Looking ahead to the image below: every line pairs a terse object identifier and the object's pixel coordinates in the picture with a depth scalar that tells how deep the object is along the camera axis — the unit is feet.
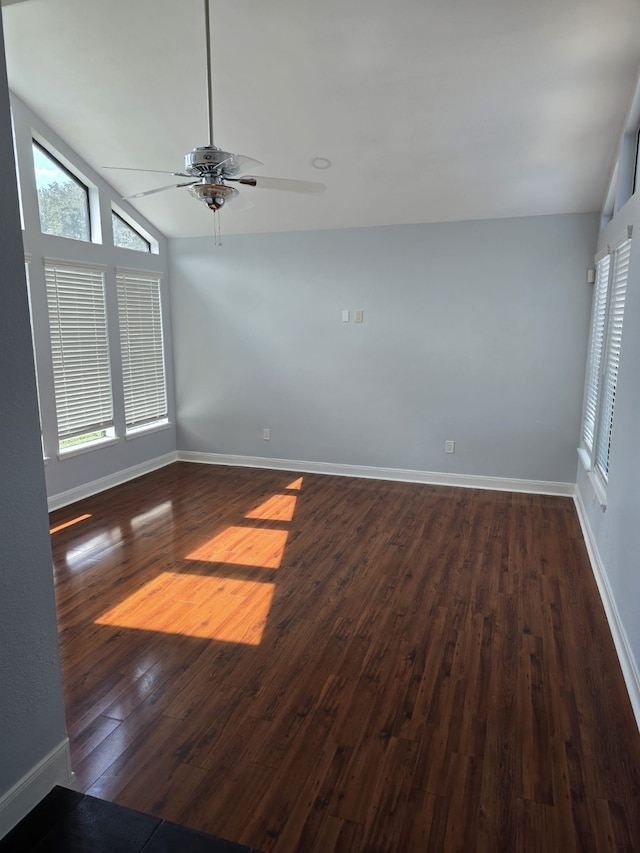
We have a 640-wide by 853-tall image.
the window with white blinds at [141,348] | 17.46
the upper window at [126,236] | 17.10
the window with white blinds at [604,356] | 11.03
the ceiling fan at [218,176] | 8.25
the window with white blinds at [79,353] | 14.70
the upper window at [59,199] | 14.15
